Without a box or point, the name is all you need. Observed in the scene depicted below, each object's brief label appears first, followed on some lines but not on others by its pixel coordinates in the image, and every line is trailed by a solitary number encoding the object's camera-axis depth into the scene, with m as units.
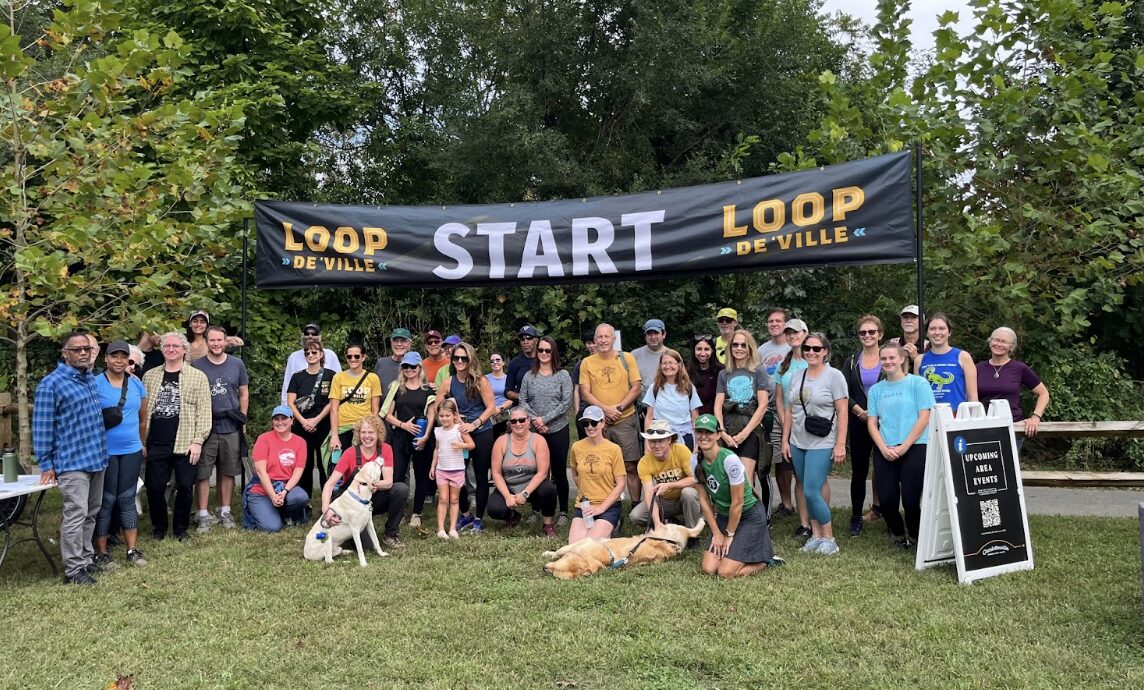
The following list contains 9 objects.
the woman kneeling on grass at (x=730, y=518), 5.79
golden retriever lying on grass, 5.84
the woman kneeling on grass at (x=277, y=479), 7.50
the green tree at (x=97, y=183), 6.81
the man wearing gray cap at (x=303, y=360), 7.94
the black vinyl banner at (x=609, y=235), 6.78
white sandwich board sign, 5.65
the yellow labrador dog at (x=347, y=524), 6.45
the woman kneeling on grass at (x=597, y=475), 6.70
